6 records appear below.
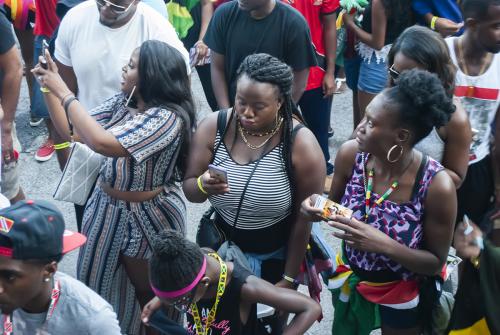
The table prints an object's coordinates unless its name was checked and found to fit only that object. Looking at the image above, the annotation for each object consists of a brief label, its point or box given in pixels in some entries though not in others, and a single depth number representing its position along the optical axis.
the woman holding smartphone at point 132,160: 3.35
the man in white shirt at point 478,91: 3.72
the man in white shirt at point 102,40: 3.94
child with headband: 2.84
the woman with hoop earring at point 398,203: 3.05
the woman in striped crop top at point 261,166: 3.28
